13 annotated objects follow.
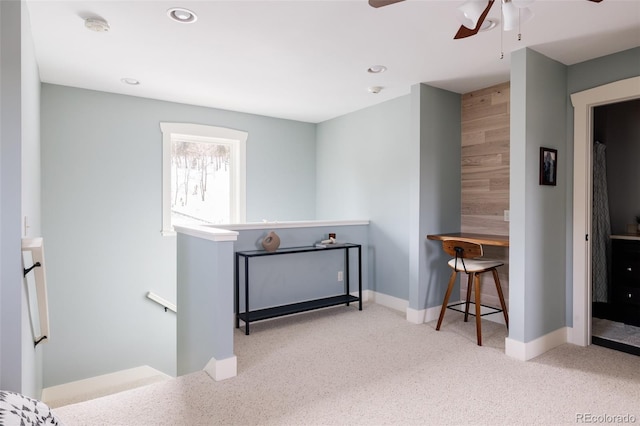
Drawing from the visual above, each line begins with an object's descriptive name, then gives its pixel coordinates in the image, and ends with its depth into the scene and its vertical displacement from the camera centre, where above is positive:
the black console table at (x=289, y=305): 3.51 -0.95
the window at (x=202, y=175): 4.46 +0.48
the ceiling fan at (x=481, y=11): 1.60 +0.86
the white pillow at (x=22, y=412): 1.18 -0.66
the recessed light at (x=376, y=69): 3.33 +1.27
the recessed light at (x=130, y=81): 3.67 +1.29
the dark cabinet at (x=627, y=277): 3.73 -0.66
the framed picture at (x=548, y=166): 3.00 +0.36
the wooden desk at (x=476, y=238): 3.22 -0.24
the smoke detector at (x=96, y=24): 2.45 +1.23
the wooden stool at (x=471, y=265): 3.19 -0.47
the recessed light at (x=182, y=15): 2.34 +1.24
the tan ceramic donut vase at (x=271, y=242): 3.70 -0.29
